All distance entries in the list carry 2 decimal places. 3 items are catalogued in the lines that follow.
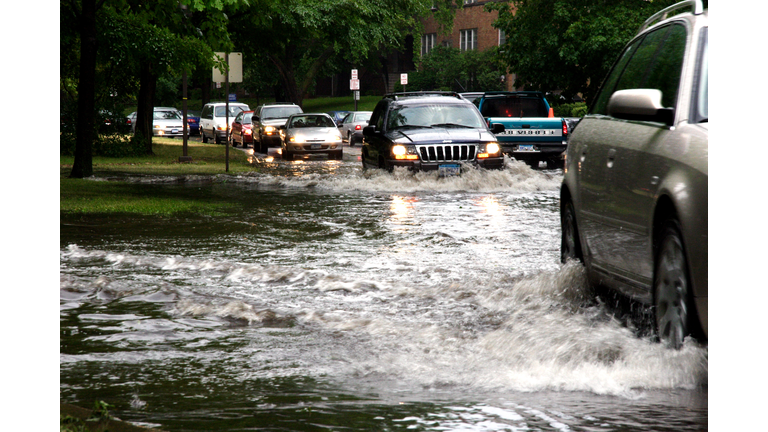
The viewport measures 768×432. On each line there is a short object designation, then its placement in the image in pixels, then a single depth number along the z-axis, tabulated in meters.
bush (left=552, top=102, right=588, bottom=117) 43.34
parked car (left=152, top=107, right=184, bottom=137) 52.44
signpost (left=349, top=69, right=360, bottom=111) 50.78
